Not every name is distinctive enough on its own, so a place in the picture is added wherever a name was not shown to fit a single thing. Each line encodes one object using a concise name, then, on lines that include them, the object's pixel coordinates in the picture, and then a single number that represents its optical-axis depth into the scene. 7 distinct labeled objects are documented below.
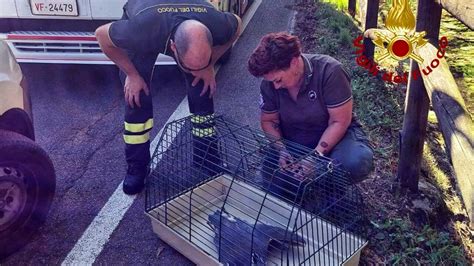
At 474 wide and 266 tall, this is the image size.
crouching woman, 2.88
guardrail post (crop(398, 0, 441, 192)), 2.93
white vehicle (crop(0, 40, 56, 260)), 2.71
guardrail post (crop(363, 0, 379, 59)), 5.19
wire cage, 2.74
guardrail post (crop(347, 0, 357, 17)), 7.21
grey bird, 2.68
